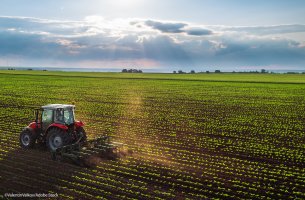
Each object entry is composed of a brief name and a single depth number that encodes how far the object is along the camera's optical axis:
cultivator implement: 13.80
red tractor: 14.47
